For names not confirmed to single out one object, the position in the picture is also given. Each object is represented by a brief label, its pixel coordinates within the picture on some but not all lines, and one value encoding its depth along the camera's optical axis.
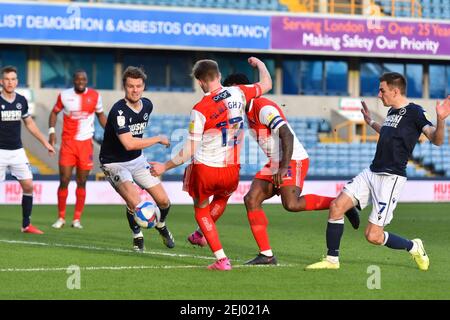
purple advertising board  31.19
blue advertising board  28.86
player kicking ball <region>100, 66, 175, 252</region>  10.84
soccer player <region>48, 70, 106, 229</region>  15.50
